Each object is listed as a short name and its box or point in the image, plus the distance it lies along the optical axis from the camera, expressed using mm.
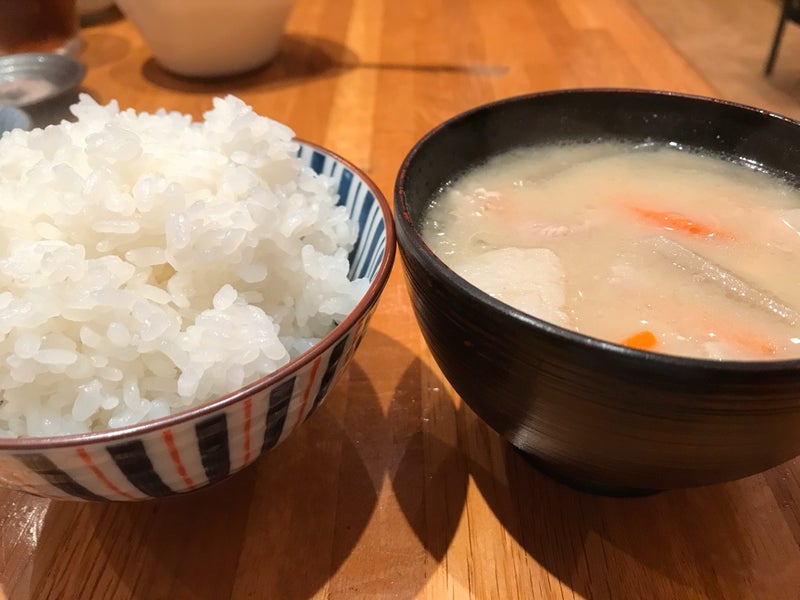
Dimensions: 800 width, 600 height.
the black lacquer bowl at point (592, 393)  109
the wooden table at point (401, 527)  148
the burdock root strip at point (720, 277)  158
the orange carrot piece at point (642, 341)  144
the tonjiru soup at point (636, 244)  152
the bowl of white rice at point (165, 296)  128
